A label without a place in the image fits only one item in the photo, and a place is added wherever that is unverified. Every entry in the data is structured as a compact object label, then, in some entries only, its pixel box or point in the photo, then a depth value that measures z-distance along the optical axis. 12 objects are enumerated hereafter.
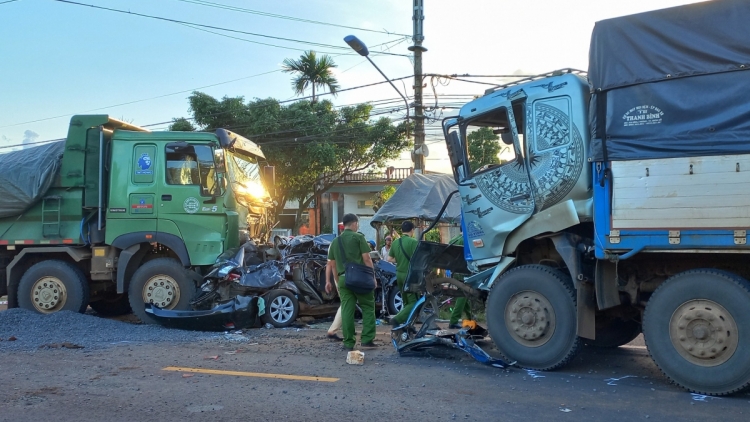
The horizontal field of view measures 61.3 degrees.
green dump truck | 9.64
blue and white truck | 5.14
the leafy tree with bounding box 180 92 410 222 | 22.92
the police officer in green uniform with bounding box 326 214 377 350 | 7.54
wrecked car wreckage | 9.05
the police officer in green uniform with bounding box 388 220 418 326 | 8.52
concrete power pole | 15.23
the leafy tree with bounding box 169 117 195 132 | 23.11
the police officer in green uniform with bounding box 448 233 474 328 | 8.76
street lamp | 13.61
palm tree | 28.47
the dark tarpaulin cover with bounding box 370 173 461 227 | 13.92
